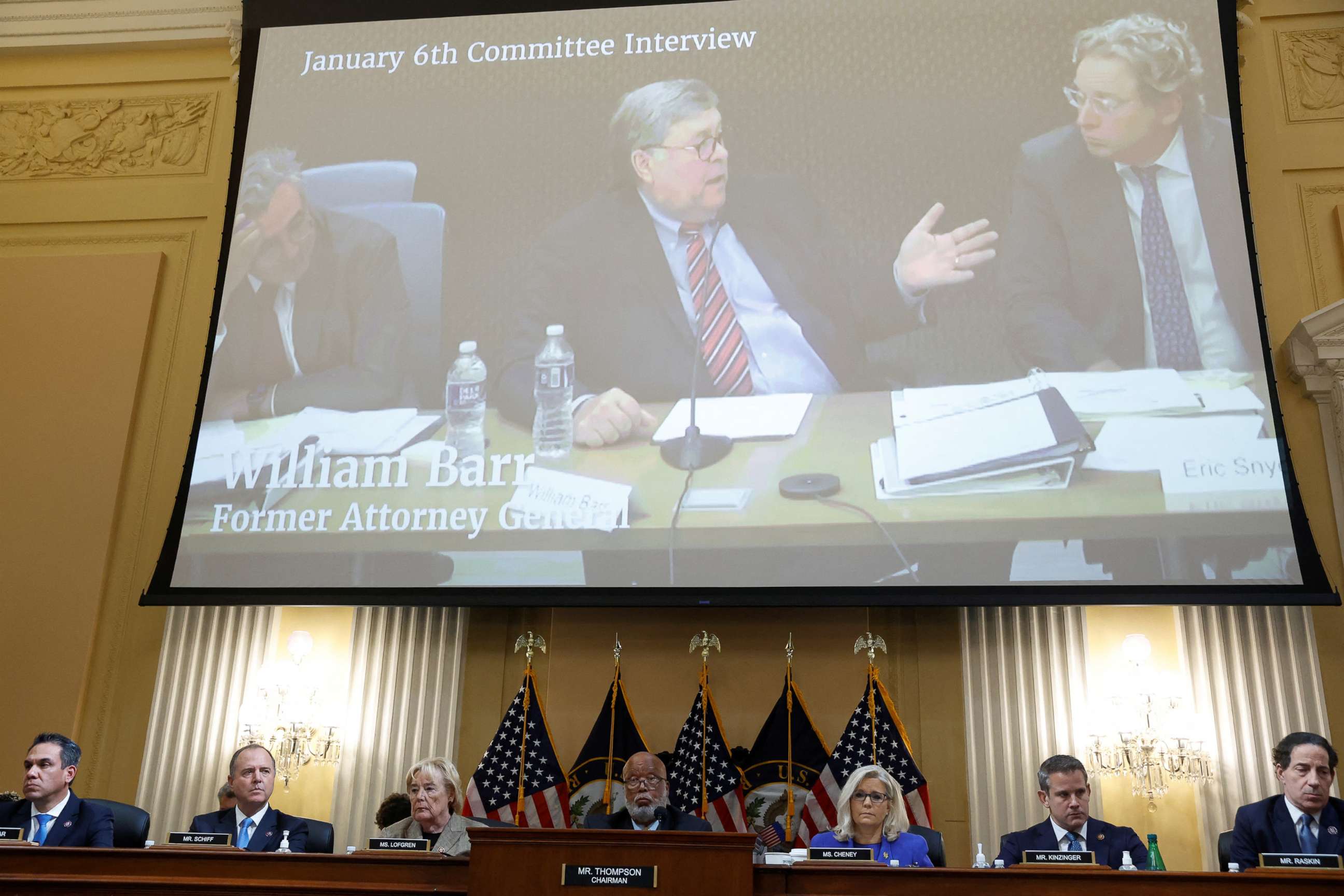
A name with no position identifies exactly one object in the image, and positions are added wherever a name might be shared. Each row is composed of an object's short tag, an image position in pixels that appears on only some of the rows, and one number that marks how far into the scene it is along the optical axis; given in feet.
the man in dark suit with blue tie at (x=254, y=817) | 16.39
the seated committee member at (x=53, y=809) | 15.35
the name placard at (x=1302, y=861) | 11.78
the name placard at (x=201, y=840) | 13.15
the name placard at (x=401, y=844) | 13.03
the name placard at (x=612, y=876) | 11.07
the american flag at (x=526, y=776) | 19.13
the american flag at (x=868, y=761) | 18.72
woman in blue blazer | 14.87
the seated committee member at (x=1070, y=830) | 15.76
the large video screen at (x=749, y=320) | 19.13
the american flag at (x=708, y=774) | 19.06
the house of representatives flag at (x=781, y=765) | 19.34
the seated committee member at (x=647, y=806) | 15.87
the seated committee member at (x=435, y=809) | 16.35
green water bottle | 16.93
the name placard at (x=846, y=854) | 12.17
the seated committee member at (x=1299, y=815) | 15.42
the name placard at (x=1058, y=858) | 12.07
